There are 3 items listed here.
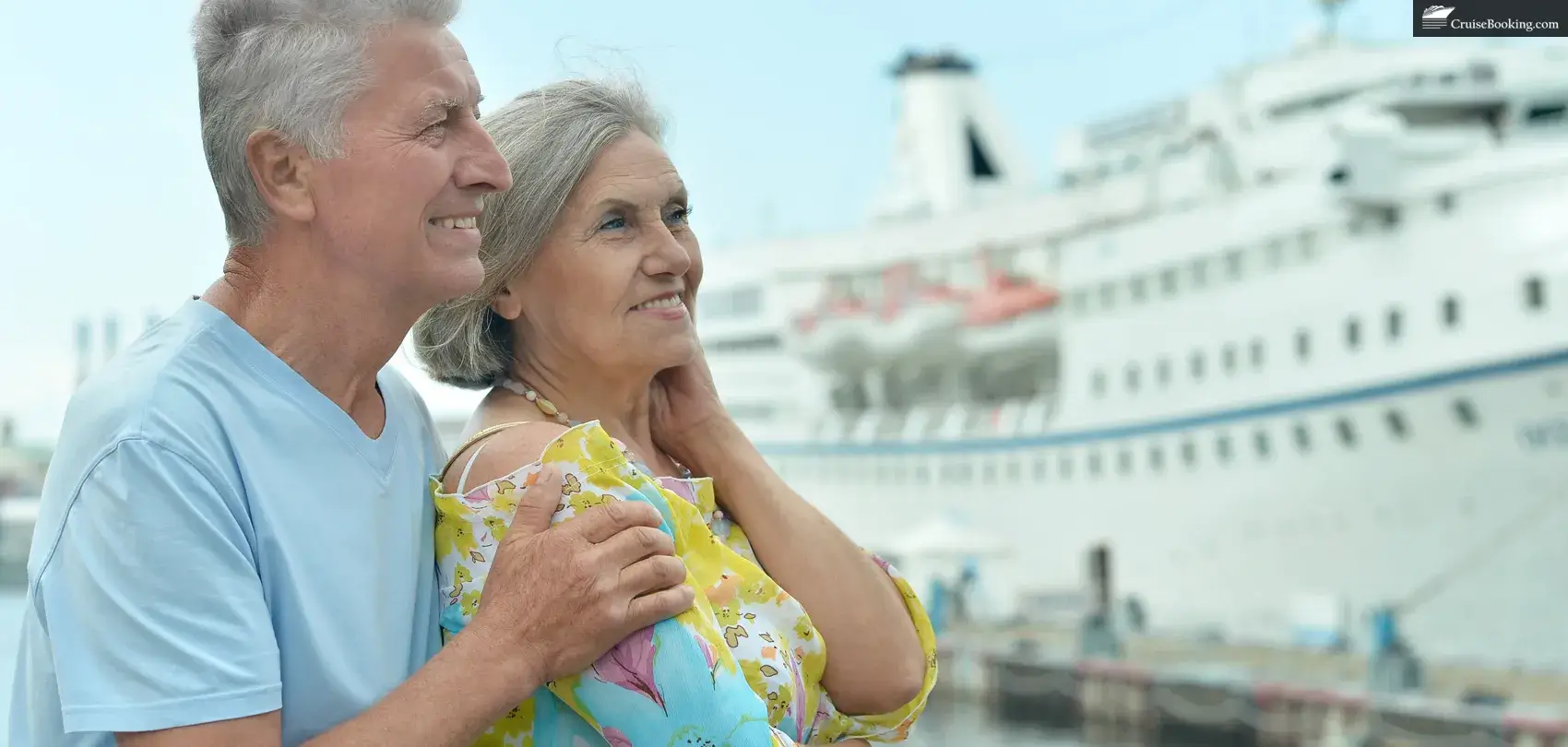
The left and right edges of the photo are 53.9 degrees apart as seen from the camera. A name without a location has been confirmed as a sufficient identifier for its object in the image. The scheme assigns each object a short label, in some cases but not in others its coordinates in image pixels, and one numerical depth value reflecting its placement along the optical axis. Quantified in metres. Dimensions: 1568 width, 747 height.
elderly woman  1.44
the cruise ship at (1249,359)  13.20
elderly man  1.17
